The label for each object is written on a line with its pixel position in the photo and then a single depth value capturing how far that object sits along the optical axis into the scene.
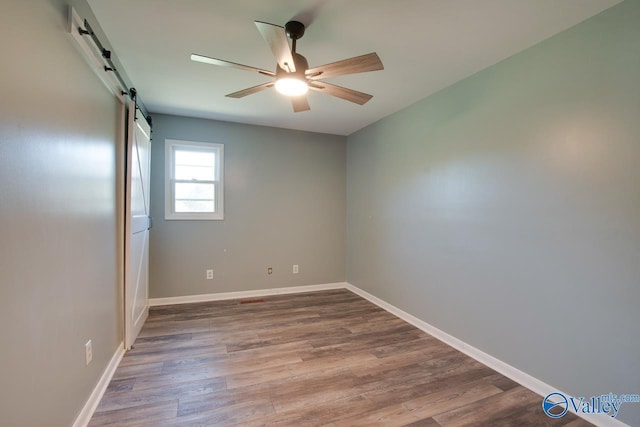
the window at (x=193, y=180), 3.74
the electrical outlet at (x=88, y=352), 1.69
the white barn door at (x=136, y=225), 2.44
